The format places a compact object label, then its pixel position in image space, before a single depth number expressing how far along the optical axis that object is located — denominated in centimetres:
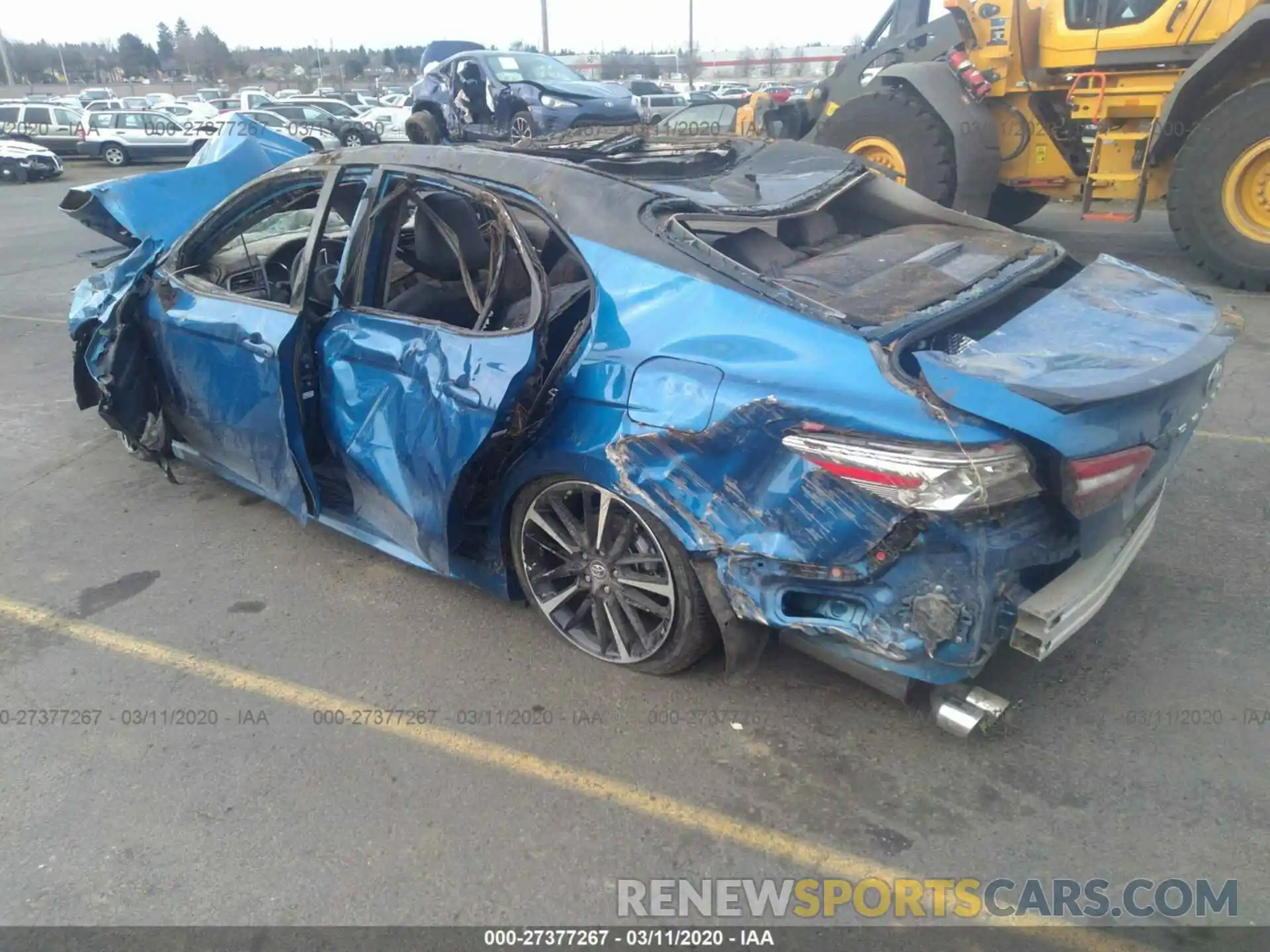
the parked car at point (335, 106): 2745
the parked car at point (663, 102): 2750
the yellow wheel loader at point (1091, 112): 709
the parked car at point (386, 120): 2586
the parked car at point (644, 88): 3169
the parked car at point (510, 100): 1291
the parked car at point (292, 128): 2260
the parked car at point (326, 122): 2384
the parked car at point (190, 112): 2666
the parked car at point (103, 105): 2768
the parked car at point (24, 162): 2089
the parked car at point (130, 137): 2375
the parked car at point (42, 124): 2416
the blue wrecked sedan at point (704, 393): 233
